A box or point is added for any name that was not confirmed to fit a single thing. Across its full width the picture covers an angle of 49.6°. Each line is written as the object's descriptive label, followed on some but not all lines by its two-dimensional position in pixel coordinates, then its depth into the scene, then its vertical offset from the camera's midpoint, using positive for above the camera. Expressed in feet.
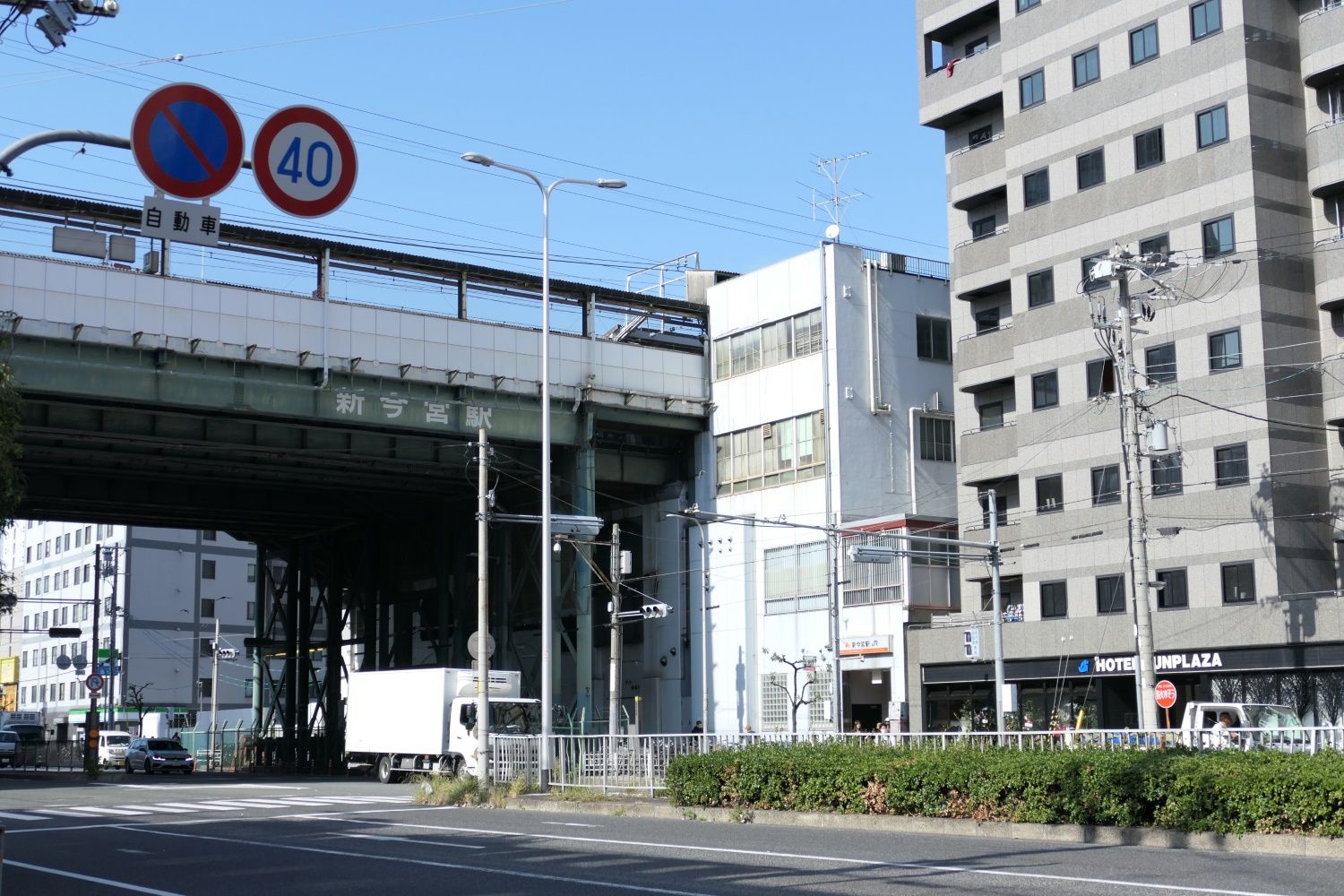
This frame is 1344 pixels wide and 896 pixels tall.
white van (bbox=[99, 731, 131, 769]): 214.07 -11.32
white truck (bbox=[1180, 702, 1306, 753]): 60.59 -3.54
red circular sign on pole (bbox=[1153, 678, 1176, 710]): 116.98 -3.00
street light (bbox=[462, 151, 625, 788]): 101.50 +16.76
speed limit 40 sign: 35.06 +12.12
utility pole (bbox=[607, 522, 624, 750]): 120.98 +0.11
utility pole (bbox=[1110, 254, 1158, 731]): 102.27 +10.82
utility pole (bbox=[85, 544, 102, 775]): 174.50 -7.84
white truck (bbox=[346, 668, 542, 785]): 137.39 -4.89
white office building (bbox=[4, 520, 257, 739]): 326.65 +12.55
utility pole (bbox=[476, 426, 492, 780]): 98.22 +1.01
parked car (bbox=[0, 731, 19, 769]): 211.00 -10.97
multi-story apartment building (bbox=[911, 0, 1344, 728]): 130.72 +29.10
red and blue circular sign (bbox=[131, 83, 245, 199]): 33.81 +12.32
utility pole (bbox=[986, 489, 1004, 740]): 120.88 +4.11
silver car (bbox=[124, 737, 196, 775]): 193.47 -11.50
